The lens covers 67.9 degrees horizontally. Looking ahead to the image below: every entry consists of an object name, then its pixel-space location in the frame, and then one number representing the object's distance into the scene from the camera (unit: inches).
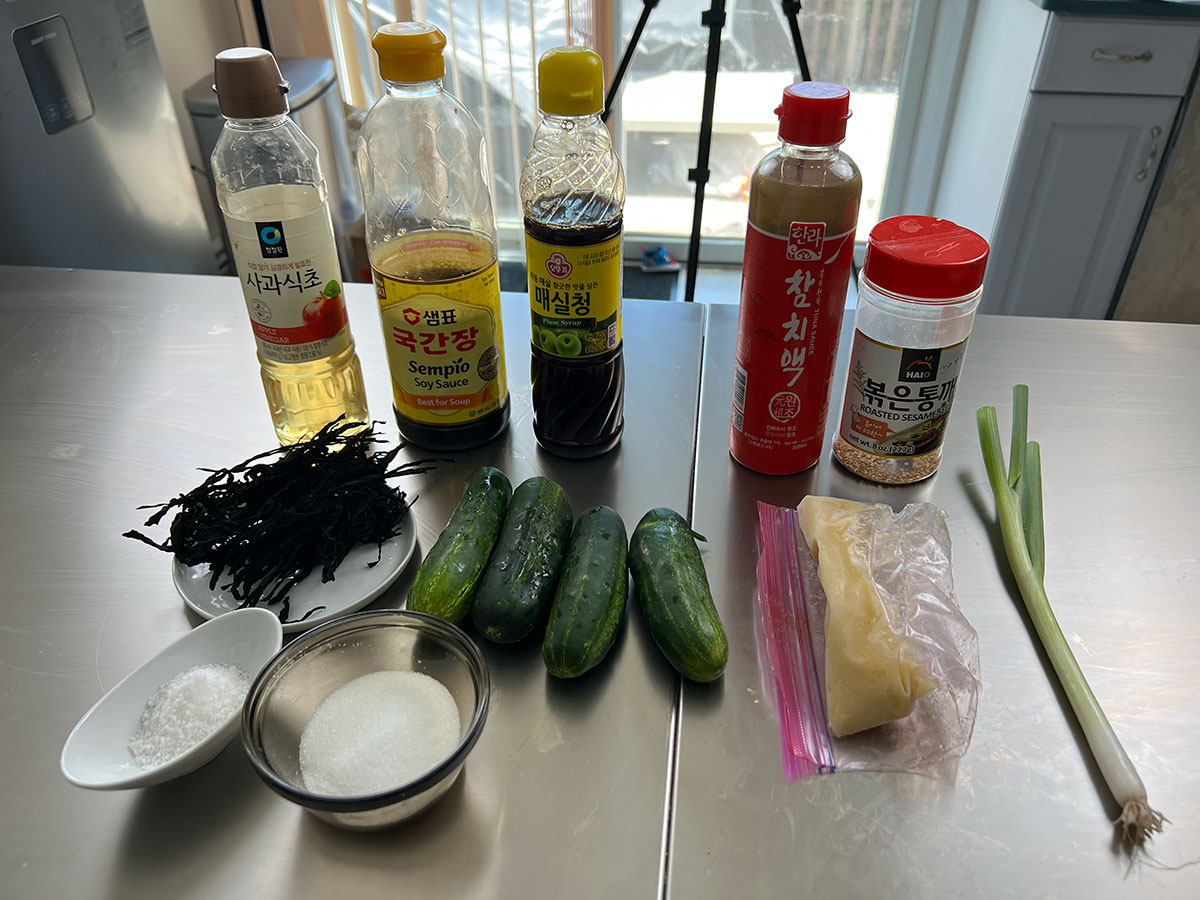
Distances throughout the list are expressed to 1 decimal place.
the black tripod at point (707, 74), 59.5
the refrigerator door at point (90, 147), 57.5
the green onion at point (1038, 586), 24.4
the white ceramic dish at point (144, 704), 23.8
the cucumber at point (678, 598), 27.2
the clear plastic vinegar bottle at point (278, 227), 30.9
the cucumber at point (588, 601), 27.0
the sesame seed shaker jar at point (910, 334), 30.6
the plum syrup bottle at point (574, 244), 29.7
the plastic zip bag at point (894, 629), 26.1
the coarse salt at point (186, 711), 24.9
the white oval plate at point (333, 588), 30.3
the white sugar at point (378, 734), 23.3
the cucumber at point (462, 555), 28.4
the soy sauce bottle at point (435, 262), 34.1
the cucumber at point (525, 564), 27.9
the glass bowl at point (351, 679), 22.2
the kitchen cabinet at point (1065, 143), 75.7
